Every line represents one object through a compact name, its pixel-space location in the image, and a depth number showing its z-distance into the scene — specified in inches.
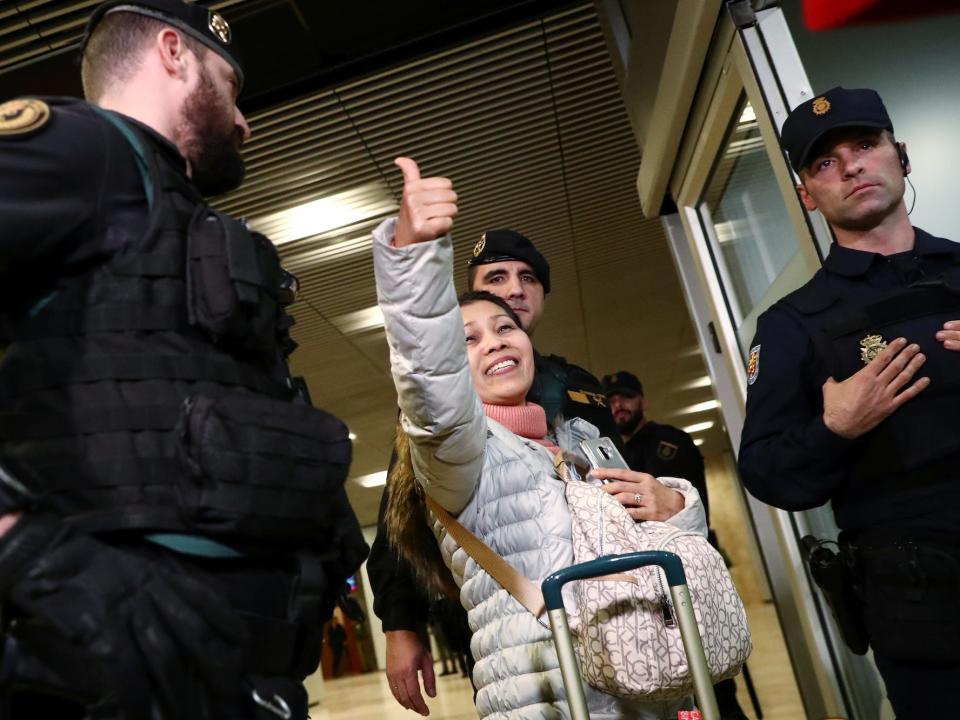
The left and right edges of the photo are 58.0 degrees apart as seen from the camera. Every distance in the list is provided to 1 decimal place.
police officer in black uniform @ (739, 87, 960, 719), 62.6
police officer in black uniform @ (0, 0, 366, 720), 38.2
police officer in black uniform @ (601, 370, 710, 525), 146.3
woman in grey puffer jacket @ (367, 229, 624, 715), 79.9
